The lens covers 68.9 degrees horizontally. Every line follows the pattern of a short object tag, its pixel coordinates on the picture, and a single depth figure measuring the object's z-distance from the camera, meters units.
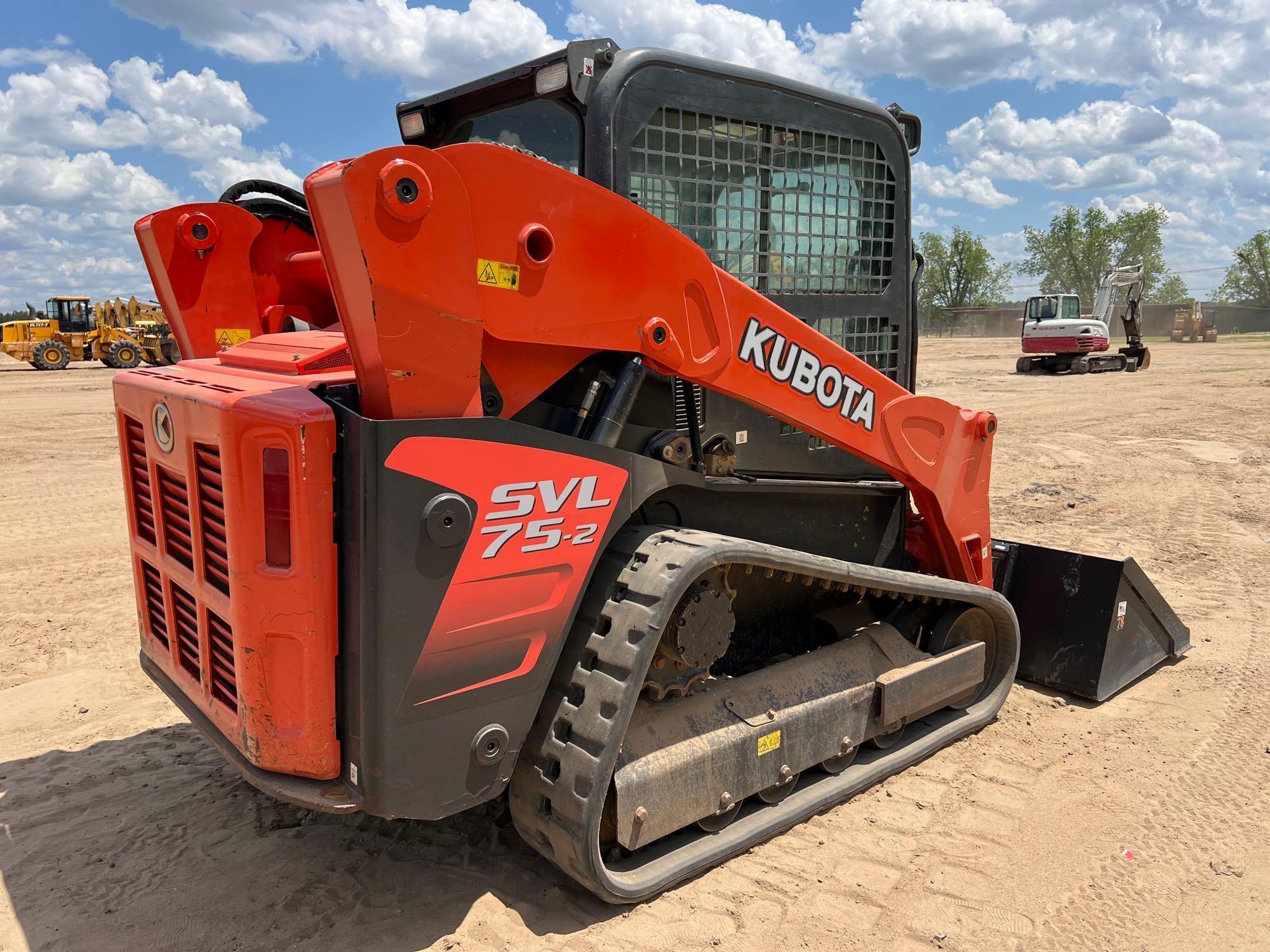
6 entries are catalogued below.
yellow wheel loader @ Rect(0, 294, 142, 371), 26.64
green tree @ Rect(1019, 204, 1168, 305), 63.16
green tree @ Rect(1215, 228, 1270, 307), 61.91
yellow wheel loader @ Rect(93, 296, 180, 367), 26.42
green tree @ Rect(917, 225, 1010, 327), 65.06
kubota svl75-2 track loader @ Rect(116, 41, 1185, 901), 2.38
